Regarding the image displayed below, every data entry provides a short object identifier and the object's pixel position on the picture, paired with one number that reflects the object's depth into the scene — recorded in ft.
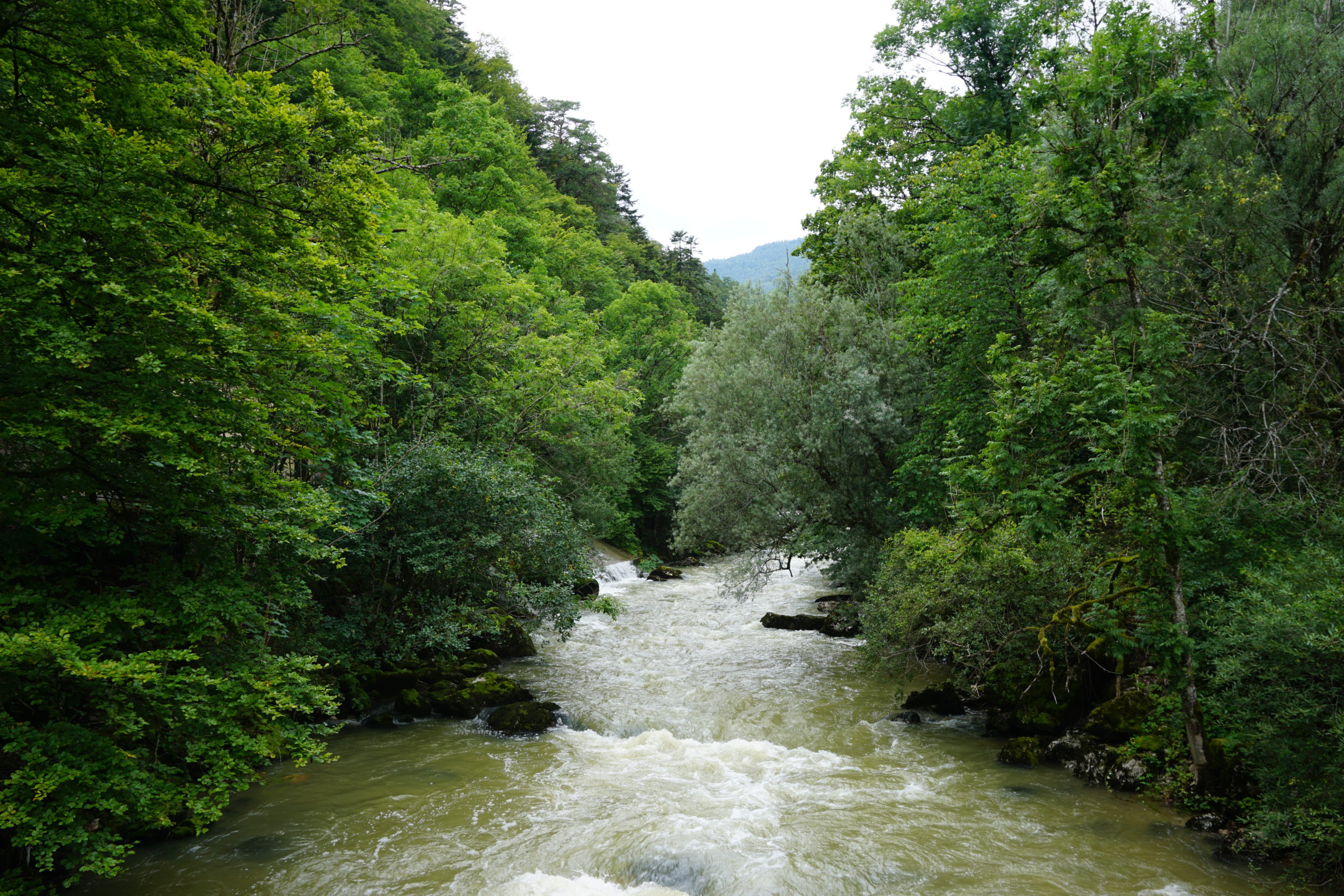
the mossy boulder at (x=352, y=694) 41.91
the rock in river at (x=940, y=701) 43.39
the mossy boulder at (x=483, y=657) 52.85
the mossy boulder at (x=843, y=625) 61.16
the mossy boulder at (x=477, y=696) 43.24
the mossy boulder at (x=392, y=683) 45.21
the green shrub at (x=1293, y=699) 19.71
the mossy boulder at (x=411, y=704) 42.60
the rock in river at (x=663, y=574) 96.48
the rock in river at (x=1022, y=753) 34.42
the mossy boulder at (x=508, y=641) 55.83
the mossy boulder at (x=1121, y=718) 32.55
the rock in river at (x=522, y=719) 40.65
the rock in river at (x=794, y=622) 65.57
